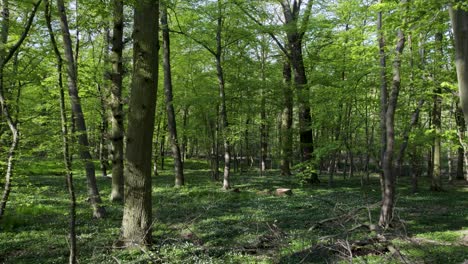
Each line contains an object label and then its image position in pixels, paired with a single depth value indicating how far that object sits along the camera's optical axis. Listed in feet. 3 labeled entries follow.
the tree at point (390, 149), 27.37
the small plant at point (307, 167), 47.02
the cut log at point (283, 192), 50.75
